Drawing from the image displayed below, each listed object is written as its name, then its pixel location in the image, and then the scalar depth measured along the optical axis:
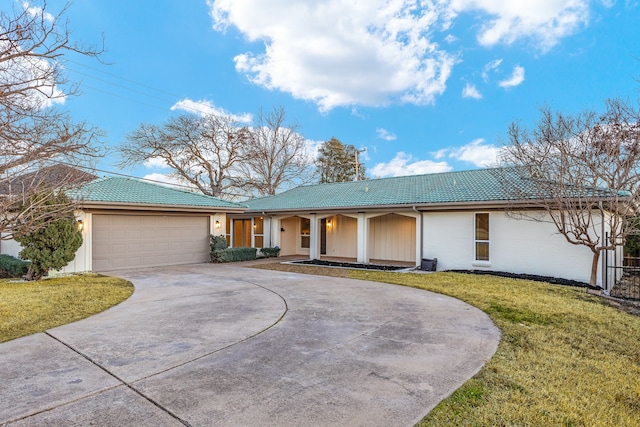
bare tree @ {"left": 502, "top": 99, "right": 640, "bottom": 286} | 8.51
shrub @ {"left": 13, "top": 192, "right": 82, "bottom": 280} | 9.70
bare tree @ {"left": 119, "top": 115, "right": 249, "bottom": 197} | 26.31
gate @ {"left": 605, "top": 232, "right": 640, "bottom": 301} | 9.33
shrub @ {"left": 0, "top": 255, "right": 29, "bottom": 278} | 10.92
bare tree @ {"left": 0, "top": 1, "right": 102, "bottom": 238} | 4.85
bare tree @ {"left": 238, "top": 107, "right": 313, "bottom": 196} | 29.45
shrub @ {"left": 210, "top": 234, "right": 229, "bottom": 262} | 14.55
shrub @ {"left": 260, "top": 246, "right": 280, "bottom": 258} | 16.91
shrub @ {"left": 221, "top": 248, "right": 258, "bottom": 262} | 14.67
